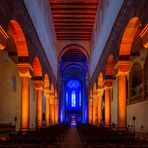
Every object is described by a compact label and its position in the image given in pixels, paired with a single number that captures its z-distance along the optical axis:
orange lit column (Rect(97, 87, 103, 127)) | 22.68
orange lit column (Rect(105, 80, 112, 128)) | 16.92
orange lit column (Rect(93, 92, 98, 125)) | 27.17
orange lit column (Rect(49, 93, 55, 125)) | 26.85
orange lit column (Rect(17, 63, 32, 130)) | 12.31
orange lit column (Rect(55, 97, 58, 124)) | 31.70
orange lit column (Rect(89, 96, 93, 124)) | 30.51
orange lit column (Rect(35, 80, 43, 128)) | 17.92
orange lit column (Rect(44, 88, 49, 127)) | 23.71
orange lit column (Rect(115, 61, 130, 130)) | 12.52
